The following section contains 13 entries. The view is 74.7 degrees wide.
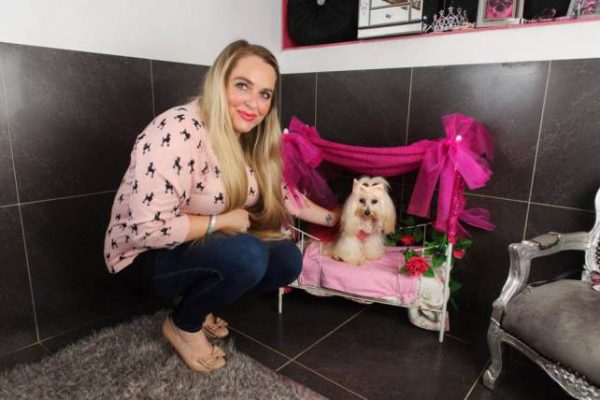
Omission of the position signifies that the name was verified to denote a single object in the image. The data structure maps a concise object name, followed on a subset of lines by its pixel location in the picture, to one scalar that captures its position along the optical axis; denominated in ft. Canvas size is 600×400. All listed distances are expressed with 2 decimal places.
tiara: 5.35
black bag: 6.40
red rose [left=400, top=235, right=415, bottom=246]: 5.73
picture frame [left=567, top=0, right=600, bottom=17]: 4.52
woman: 3.74
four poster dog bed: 4.66
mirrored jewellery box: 5.59
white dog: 5.05
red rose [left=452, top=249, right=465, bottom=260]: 5.13
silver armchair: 3.30
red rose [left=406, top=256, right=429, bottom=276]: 4.96
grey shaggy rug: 4.17
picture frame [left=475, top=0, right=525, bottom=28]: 4.97
